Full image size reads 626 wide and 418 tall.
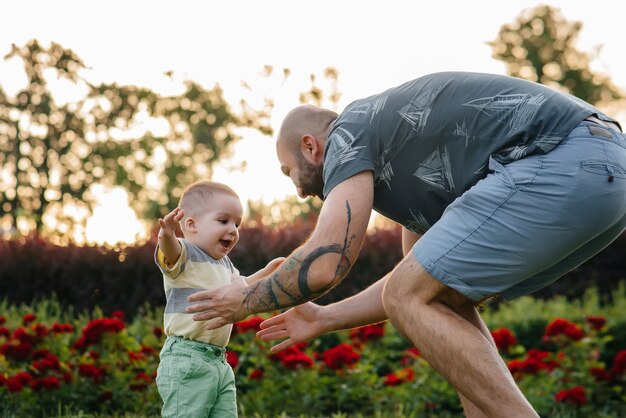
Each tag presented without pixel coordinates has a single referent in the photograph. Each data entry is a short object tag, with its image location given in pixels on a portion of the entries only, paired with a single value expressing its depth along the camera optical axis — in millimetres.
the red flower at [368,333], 7086
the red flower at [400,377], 6160
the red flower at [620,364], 6539
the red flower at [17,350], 6188
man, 3211
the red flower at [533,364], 6297
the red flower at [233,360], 5856
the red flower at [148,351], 6477
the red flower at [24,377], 5725
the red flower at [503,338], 6668
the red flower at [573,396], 6082
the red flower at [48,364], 5941
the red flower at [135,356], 6168
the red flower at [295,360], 6074
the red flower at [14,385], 5648
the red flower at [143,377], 6105
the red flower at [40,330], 6478
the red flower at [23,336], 6262
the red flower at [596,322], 6840
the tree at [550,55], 34531
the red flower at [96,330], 6176
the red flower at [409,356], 6752
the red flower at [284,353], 6176
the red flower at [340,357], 6160
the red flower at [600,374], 6543
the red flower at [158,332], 6500
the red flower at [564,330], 6562
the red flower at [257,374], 6203
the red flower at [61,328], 6336
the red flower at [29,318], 6688
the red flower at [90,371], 5980
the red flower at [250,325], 6461
